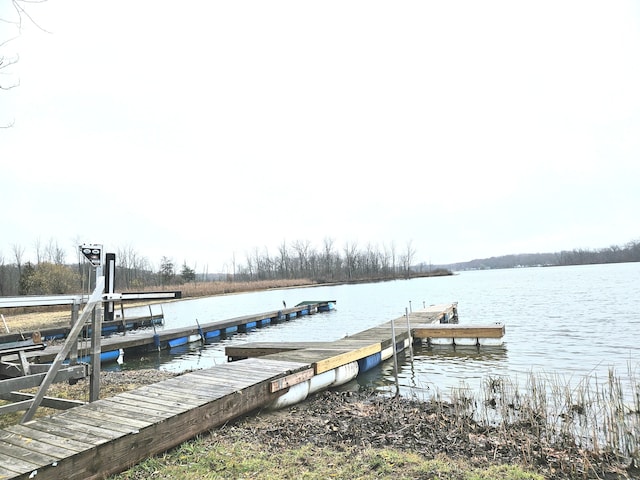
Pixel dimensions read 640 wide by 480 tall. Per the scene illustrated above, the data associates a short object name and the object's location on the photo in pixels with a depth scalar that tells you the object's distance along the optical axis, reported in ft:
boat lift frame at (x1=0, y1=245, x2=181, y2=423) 14.37
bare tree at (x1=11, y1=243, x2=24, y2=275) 180.07
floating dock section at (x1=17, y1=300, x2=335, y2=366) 42.03
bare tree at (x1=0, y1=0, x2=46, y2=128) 12.57
